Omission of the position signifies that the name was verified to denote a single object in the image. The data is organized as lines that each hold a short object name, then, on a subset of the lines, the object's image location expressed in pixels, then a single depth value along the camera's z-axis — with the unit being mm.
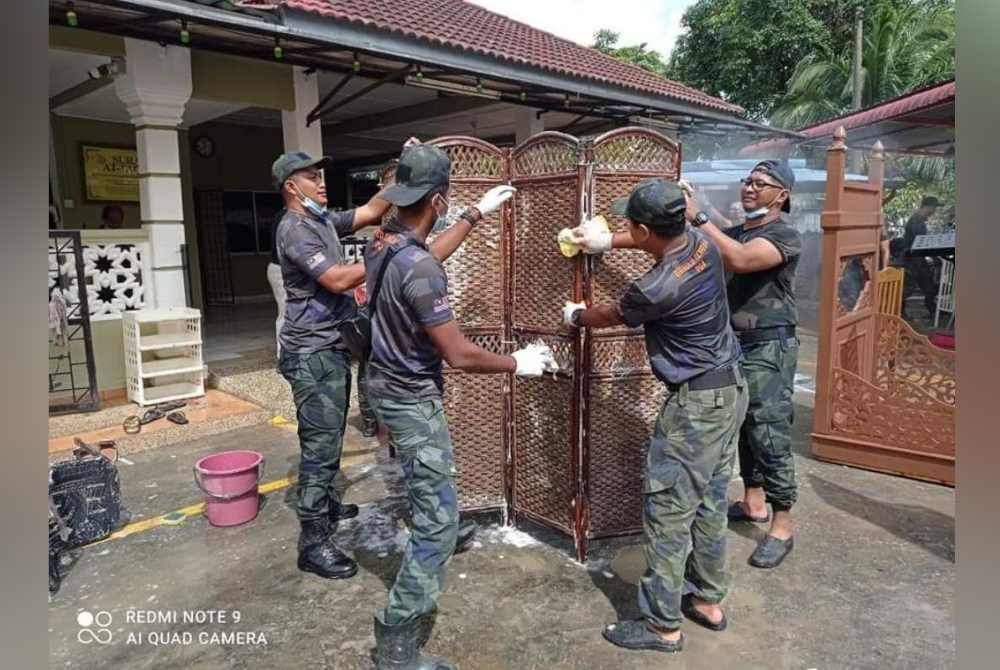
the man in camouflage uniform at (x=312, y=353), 3066
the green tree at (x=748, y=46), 19656
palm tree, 17247
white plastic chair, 9492
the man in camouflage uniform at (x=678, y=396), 2318
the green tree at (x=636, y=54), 28667
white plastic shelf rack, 5730
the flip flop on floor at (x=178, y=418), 5309
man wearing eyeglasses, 3111
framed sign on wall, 9016
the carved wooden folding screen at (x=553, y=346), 3041
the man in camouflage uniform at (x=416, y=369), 2277
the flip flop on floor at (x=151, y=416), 5329
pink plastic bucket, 3498
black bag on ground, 3180
